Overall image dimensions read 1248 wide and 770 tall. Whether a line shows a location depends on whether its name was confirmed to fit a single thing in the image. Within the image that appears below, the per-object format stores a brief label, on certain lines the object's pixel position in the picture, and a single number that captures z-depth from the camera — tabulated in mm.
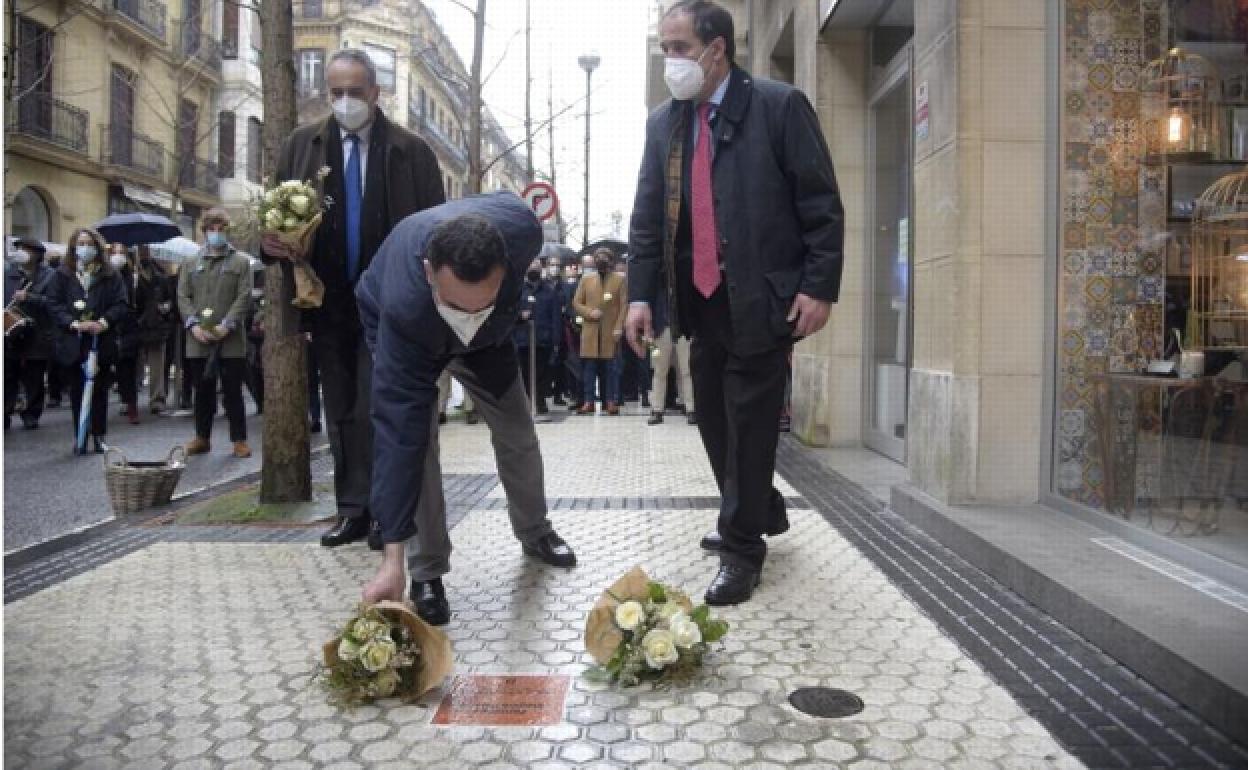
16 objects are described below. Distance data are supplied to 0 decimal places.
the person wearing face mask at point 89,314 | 9273
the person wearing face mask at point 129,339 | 10992
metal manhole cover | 2715
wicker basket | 5770
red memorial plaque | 2689
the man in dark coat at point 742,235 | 3787
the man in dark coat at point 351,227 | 4883
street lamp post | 29750
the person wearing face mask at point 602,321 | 12672
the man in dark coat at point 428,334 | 2881
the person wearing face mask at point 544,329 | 13773
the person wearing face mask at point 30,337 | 10164
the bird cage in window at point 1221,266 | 3732
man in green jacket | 8555
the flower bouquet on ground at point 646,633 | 2854
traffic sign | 13242
